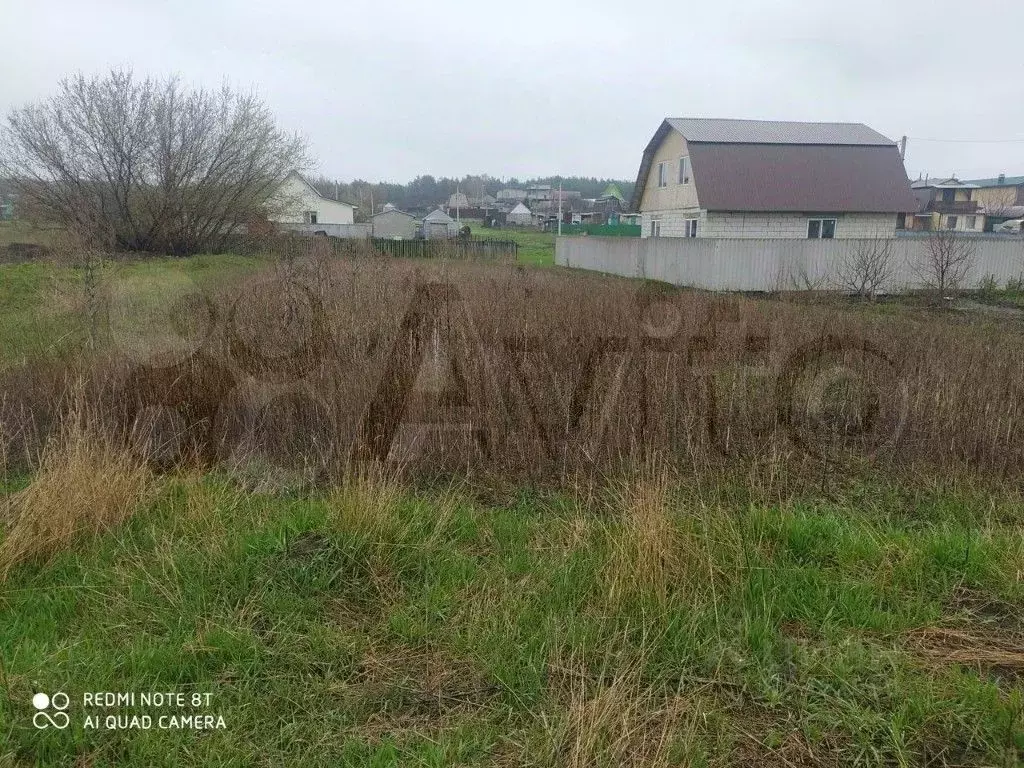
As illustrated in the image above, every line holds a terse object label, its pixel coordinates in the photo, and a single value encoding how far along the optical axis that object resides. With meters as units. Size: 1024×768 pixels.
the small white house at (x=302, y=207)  29.84
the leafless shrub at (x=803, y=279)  15.46
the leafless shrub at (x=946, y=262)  14.64
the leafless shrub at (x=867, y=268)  14.48
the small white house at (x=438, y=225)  47.72
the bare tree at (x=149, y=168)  22.97
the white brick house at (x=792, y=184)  24.98
